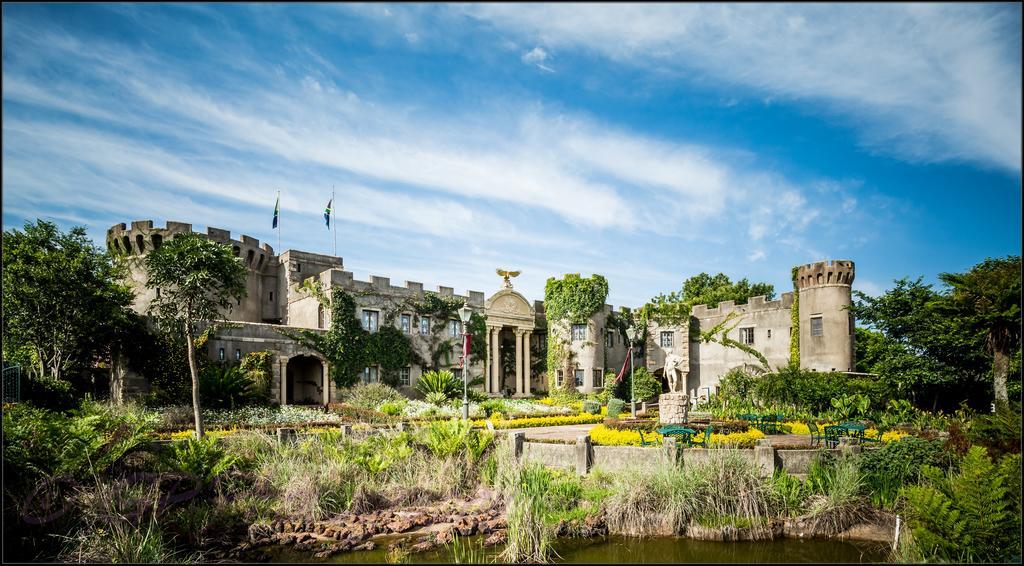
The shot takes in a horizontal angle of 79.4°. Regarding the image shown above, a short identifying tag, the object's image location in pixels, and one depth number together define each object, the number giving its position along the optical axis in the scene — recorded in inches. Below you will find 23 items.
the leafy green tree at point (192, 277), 689.6
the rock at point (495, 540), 438.9
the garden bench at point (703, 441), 544.1
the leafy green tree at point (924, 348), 795.4
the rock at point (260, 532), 451.8
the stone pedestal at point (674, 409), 725.9
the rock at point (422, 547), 432.1
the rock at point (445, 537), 443.2
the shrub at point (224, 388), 930.7
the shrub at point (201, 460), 500.4
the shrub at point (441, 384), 1229.7
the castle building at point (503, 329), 1207.6
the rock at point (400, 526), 472.4
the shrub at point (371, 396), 1088.8
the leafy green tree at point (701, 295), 1528.5
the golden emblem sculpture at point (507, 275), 1507.1
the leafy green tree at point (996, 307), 690.2
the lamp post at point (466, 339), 679.1
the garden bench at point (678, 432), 558.9
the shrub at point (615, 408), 1039.0
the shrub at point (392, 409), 1005.2
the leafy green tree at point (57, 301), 806.5
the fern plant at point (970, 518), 361.4
